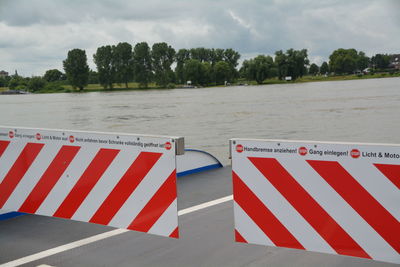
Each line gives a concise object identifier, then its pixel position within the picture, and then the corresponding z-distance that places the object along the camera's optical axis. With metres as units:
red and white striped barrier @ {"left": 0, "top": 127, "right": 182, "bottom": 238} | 4.27
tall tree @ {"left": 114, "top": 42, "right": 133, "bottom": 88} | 118.69
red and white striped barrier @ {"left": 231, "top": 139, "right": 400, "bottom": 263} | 3.49
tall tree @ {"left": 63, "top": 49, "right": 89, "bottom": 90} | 118.38
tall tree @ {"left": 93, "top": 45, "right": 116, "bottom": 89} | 118.25
